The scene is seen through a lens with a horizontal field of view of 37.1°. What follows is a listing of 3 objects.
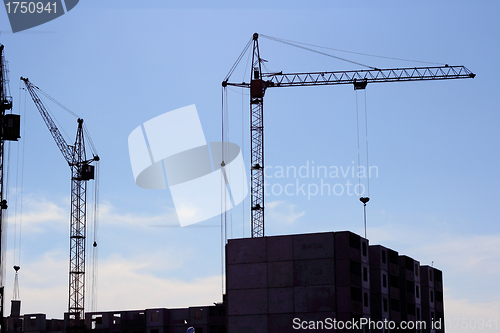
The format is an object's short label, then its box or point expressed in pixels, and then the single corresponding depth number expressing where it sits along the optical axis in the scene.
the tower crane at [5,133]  131.38
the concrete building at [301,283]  111.44
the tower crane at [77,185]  164.62
